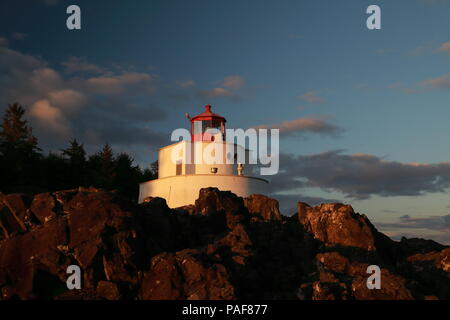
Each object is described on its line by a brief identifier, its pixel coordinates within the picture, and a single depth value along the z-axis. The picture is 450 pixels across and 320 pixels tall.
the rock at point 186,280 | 21.25
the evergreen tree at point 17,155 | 41.06
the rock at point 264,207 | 31.23
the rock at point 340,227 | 27.23
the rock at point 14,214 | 26.41
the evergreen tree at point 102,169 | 47.54
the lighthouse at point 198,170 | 39.00
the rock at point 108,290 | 21.51
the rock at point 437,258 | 26.62
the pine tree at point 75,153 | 50.66
